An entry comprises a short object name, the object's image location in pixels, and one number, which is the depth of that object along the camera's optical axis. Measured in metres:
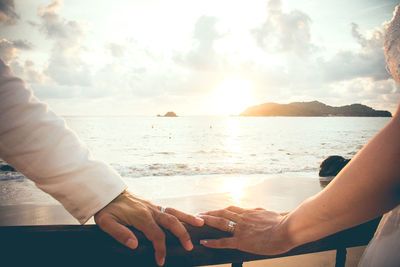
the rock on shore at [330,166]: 11.30
